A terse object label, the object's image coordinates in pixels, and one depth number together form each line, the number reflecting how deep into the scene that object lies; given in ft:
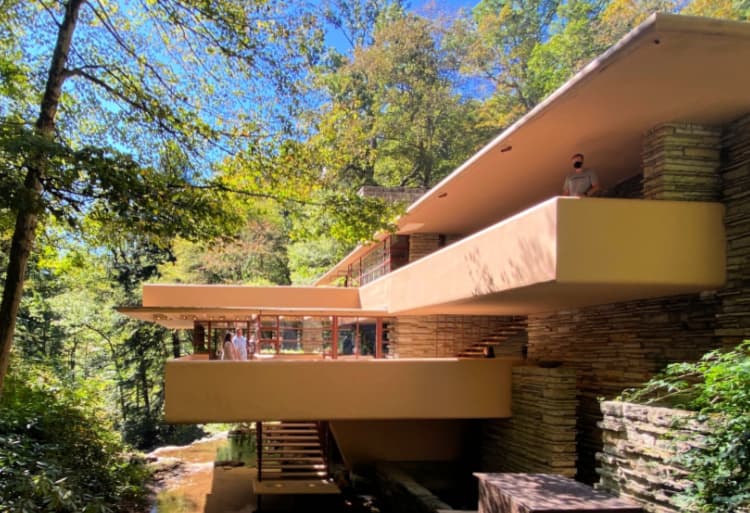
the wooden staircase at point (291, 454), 42.55
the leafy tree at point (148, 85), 26.76
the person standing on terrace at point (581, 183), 24.79
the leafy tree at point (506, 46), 96.37
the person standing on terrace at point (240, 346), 40.92
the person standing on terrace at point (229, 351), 38.63
